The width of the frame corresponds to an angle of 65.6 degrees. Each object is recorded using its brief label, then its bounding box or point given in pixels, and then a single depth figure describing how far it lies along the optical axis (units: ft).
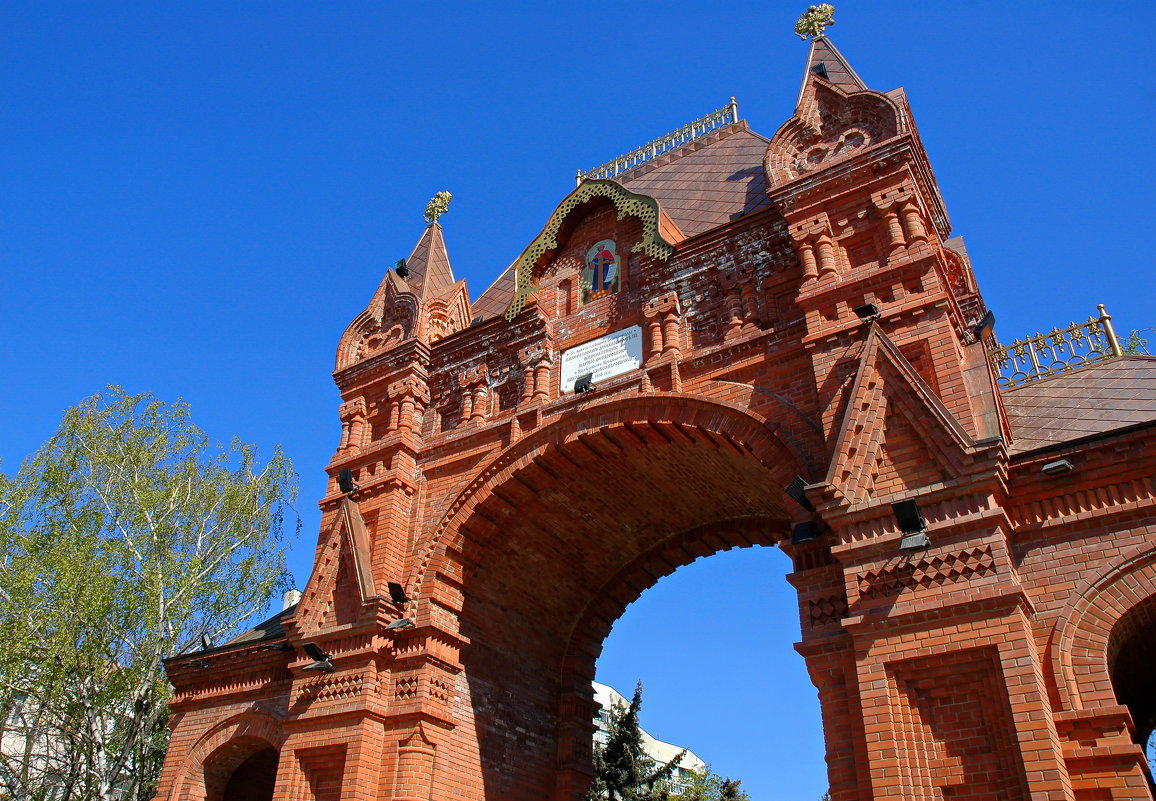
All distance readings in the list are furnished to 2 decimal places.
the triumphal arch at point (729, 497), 22.76
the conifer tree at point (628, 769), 60.80
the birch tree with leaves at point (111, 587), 45.80
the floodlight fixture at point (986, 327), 27.86
